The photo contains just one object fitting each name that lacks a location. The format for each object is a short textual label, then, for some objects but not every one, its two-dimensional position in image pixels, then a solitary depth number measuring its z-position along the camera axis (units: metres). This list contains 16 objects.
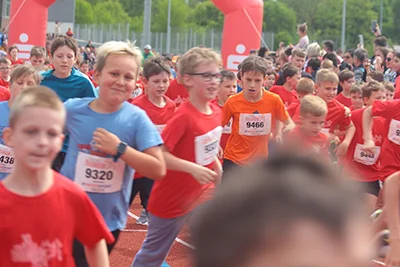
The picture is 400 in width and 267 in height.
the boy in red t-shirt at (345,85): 17.26
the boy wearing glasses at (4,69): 19.50
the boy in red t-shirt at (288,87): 17.58
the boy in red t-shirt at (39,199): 4.91
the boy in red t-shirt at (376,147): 12.86
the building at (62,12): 77.67
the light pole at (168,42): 69.58
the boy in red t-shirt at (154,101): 11.40
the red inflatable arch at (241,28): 24.99
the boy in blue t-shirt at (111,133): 6.79
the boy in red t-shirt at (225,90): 14.44
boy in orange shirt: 12.35
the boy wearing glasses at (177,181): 8.23
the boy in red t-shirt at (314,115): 10.72
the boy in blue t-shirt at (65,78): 10.26
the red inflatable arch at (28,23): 29.55
